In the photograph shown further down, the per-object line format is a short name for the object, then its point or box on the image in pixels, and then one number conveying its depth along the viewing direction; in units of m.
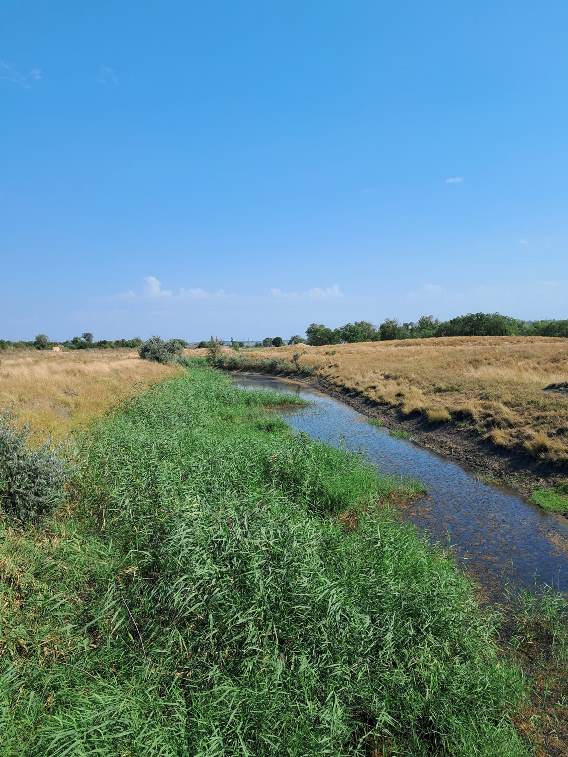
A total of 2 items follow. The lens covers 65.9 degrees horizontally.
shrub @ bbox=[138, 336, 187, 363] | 53.44
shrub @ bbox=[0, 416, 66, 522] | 8.23
